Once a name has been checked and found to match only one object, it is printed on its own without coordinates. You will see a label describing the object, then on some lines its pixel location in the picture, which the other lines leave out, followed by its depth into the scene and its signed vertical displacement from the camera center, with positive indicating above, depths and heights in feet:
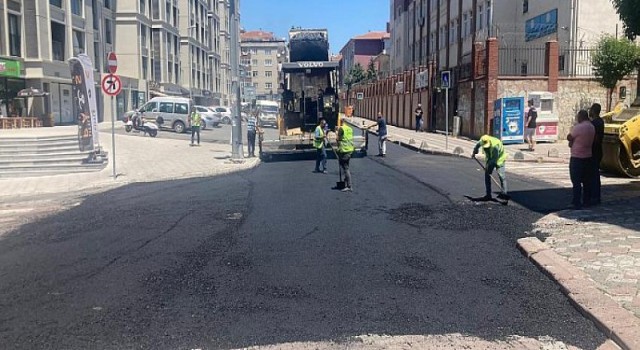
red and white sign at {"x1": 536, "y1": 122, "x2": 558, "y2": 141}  86.17 -1.56
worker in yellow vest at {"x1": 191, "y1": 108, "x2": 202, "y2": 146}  95.45 -0.24
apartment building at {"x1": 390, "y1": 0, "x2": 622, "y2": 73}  90.74 +16.94
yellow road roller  45.06 -1.68
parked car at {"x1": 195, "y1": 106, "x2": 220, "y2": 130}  150.51 +0.84
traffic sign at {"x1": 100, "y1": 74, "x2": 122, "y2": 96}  56.54 +3.45
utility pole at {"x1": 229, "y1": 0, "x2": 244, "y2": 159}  72.38 +5.02
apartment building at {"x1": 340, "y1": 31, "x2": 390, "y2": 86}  388.57 +46.73
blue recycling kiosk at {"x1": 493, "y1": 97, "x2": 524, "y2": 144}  85.35 +0.14
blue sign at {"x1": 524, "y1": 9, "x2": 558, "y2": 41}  95.91 +15.39
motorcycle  115.76 -0.63
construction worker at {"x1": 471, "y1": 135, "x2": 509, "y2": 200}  38.01 -2.21
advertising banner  67.41 +2.41
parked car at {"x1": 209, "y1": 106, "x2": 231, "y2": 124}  172.65 +2.11
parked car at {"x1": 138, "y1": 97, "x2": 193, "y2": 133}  127.44 +1.56
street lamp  262.26 +31.06
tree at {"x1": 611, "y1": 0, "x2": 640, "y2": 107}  38.81 +6.71
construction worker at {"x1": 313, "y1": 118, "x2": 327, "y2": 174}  55.72 -2.18
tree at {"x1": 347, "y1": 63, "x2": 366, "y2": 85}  303.07 +23.02
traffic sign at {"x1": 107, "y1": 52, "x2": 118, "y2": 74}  56.90 +5.35
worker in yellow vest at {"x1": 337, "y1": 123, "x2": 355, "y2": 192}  44.57 -2.18
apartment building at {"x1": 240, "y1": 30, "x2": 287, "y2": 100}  462.19 +43.90
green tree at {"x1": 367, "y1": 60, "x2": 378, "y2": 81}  268.45 +22.09
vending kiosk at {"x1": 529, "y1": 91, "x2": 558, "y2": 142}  85.76 +0.47
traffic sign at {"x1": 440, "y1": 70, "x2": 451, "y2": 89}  75.66 +4.95
